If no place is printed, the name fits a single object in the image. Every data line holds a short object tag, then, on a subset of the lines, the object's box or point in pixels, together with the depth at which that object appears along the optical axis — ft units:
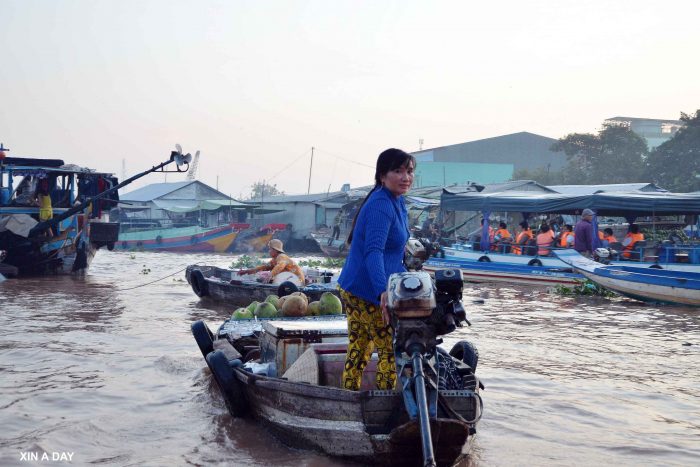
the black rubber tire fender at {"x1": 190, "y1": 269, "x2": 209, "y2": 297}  39.86
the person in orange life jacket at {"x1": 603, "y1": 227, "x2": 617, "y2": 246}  54.08
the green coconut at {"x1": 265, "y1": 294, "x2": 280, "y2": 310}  23.57
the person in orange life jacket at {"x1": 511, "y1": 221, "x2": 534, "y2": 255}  56.25
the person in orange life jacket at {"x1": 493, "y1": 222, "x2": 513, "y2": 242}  59.06
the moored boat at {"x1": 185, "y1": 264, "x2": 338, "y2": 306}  32.99
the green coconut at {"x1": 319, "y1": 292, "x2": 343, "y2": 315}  21.90
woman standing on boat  12.59
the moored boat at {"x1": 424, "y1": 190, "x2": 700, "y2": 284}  47.42
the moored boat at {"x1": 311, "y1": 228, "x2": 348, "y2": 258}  93.15
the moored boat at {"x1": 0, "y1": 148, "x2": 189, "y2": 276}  55.77
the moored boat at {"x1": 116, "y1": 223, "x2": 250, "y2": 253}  106.22
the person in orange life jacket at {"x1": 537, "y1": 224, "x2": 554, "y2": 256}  54.39
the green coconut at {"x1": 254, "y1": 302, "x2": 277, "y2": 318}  22.59
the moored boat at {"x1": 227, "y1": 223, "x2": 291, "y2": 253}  108.58
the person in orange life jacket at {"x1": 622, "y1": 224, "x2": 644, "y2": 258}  50.18
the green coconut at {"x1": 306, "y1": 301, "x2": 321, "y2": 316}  22.03
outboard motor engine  11.41
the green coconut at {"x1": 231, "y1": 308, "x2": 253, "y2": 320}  22.71
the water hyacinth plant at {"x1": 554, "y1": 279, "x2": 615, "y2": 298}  47.10
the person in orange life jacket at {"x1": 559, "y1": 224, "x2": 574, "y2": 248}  54.82
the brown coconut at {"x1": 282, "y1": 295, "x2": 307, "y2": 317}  21.85
